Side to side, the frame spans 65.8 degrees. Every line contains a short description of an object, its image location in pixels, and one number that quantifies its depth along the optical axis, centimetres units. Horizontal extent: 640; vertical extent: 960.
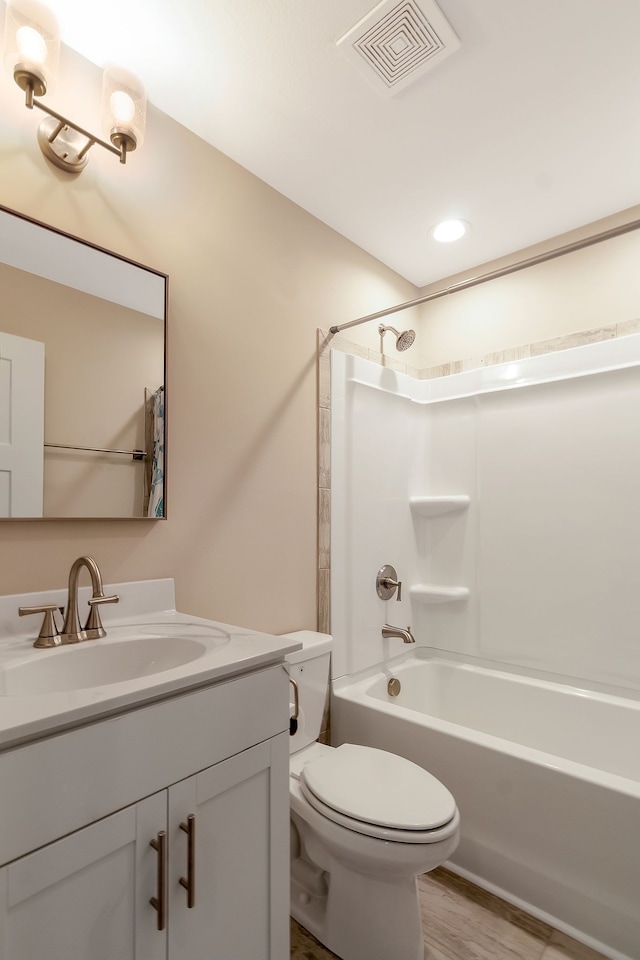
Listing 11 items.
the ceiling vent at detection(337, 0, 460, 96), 124
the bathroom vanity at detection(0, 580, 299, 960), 70
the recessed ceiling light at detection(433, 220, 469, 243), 217
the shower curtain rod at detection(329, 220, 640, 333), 137
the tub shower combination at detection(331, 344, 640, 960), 157
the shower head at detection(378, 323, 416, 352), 214
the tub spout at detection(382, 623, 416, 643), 217
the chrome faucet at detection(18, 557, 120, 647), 114
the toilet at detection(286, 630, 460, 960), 120
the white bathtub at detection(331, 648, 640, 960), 138
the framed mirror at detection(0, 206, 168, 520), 121
